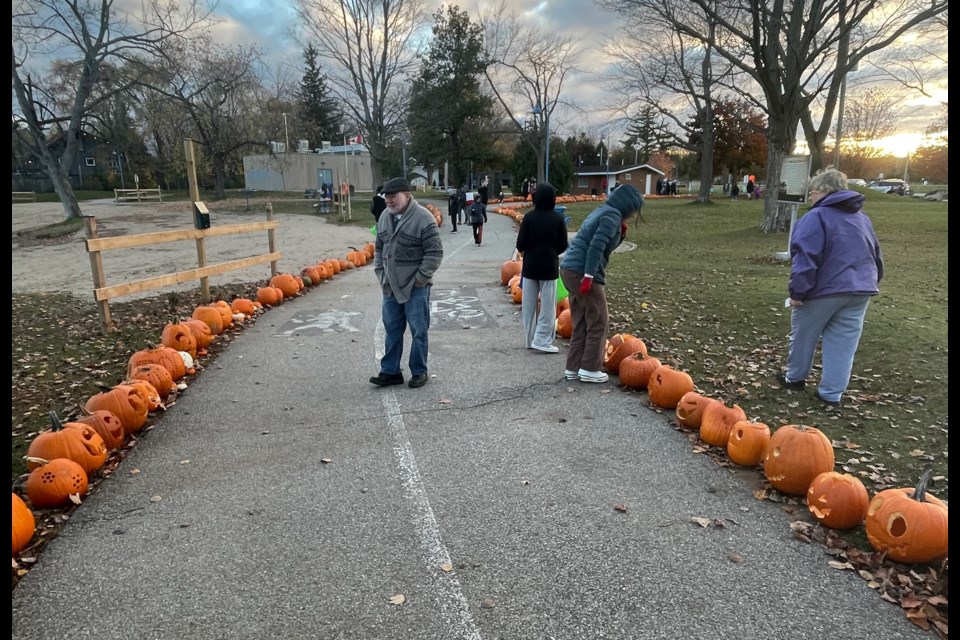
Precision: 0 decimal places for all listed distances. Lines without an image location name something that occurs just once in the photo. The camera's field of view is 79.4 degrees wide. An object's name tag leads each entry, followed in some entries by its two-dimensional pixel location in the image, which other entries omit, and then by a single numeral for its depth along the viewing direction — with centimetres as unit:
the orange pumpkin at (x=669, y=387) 523
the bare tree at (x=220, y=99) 2833
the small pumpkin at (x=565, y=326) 762
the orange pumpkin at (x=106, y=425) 442
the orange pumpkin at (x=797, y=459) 375
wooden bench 4623
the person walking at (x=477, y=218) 1848
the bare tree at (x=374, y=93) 4138
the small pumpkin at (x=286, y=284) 1047
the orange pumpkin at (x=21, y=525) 318
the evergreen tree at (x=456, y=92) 5053
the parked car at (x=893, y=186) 5822
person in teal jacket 543
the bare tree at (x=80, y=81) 2681
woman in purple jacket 482
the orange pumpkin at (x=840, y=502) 337
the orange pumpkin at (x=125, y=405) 470
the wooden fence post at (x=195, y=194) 934
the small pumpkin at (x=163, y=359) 584
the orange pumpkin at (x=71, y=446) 396
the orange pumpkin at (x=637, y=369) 570
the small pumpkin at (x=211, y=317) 777
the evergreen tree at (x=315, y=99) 7811
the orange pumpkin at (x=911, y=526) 300
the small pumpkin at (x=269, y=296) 984
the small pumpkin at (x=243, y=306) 884
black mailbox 925
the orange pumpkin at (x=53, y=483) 367
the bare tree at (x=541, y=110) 4722
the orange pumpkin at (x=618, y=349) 621
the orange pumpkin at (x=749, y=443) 414
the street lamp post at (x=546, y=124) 4138
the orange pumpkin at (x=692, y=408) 480
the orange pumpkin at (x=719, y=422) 447
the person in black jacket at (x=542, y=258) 648
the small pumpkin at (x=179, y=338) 666
